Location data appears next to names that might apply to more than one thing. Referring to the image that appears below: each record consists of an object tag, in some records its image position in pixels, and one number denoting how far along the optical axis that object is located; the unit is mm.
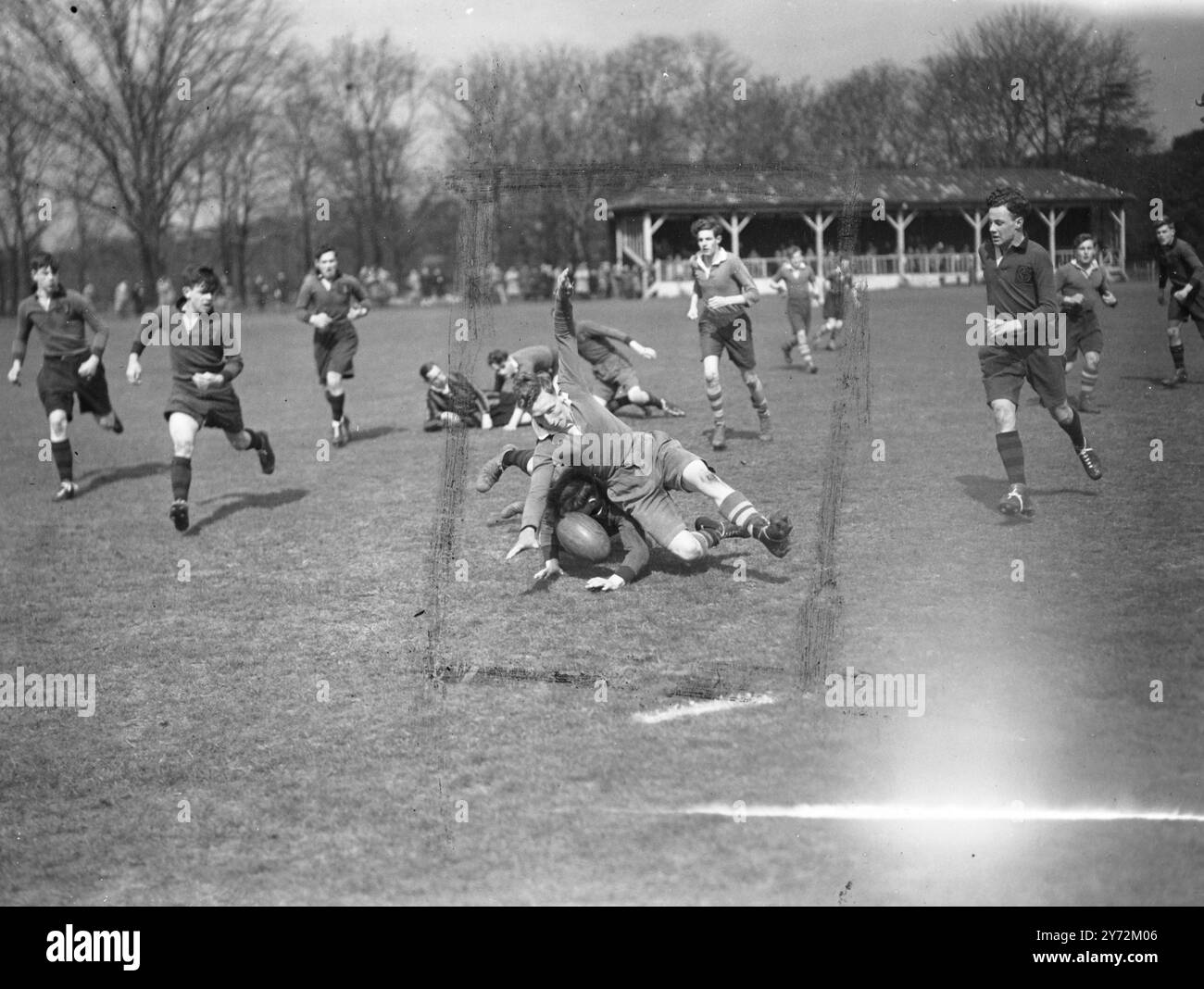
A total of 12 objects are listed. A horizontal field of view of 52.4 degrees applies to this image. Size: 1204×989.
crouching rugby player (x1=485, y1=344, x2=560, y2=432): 7781
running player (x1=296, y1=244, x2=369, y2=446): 14508
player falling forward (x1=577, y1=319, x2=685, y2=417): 14539
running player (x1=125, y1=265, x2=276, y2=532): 10055
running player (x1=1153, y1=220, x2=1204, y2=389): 14367
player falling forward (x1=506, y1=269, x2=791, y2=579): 7793
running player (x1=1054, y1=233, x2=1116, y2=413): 14258
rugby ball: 8078
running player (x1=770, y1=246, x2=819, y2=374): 20500
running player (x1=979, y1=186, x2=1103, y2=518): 9086
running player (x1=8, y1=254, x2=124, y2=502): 12305
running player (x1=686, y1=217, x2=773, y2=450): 12102
